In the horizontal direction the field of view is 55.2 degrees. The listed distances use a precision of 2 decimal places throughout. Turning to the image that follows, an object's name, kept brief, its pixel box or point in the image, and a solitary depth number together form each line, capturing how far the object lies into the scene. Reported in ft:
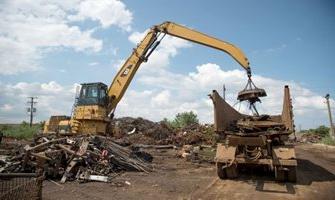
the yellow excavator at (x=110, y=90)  54.60
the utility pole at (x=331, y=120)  116.51
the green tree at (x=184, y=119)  134.81
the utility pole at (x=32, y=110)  164.04
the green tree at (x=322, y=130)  146.88
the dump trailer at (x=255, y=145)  32.09
